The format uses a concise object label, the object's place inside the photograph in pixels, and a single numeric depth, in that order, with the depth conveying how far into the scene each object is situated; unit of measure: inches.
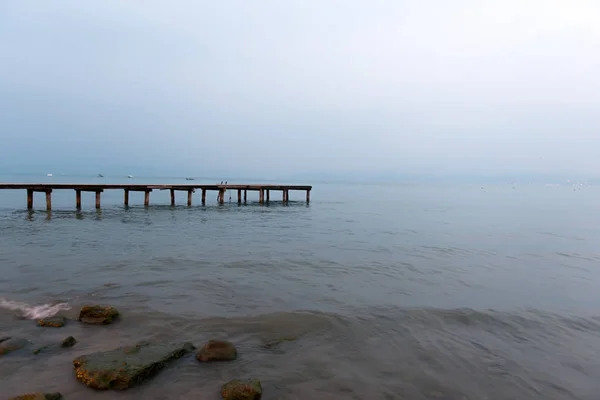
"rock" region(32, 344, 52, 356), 239.8
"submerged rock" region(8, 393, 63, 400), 179.2
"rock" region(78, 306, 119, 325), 295.4
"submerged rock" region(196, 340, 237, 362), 241.8
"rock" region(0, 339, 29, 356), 238.5
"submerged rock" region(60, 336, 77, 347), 250.2
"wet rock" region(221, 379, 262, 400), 197.2
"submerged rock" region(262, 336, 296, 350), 272.2
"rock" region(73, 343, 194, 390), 204.4
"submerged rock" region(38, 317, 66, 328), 284.5
